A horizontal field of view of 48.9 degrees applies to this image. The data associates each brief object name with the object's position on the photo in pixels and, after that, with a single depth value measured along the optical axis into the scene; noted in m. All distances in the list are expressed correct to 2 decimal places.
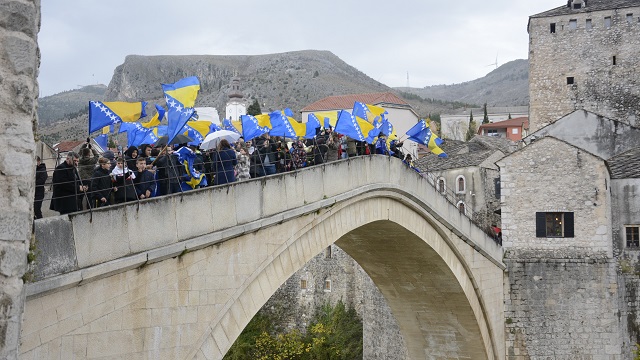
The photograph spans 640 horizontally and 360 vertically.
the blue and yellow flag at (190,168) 10.27
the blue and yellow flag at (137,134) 12.38
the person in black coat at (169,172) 9.48
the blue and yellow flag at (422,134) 18.36
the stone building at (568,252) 20.36
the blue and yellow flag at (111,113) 10.05
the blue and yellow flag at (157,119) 12.61
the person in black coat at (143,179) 9.09
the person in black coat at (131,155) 9.69
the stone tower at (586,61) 31.81
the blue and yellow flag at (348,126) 14.98
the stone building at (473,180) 33.53
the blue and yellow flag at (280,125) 13.98
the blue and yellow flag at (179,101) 10.22
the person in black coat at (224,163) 10.65
